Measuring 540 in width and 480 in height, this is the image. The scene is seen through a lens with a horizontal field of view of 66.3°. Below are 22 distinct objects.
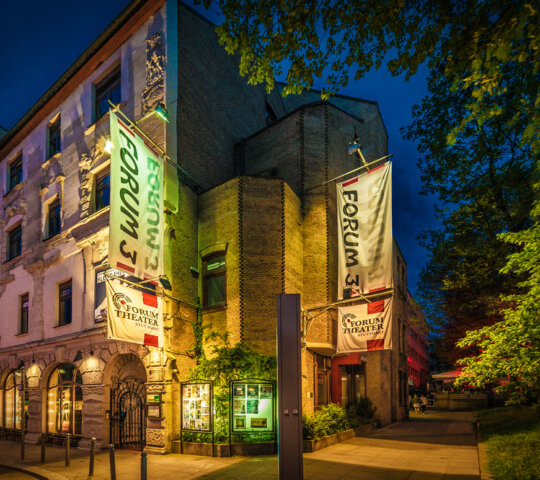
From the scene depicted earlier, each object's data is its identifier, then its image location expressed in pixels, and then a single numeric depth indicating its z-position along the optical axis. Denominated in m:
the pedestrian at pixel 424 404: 33.22
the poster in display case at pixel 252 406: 13.08
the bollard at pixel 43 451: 13.15
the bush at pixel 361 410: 18.19
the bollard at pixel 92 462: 10.37
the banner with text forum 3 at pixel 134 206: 11.38
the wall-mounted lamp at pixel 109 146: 11.42
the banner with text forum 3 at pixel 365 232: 11.84
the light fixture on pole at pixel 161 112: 14.47
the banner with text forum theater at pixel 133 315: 11.17
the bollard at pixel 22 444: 14.11
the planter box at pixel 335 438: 13.06
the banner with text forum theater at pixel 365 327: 11.88
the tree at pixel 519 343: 9.24
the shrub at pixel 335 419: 13.70
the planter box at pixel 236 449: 12.72
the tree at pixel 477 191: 14.74
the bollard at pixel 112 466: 8.92
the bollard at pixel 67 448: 12.16
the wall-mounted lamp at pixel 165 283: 13.93
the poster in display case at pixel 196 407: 13.20
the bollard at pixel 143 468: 7.95
